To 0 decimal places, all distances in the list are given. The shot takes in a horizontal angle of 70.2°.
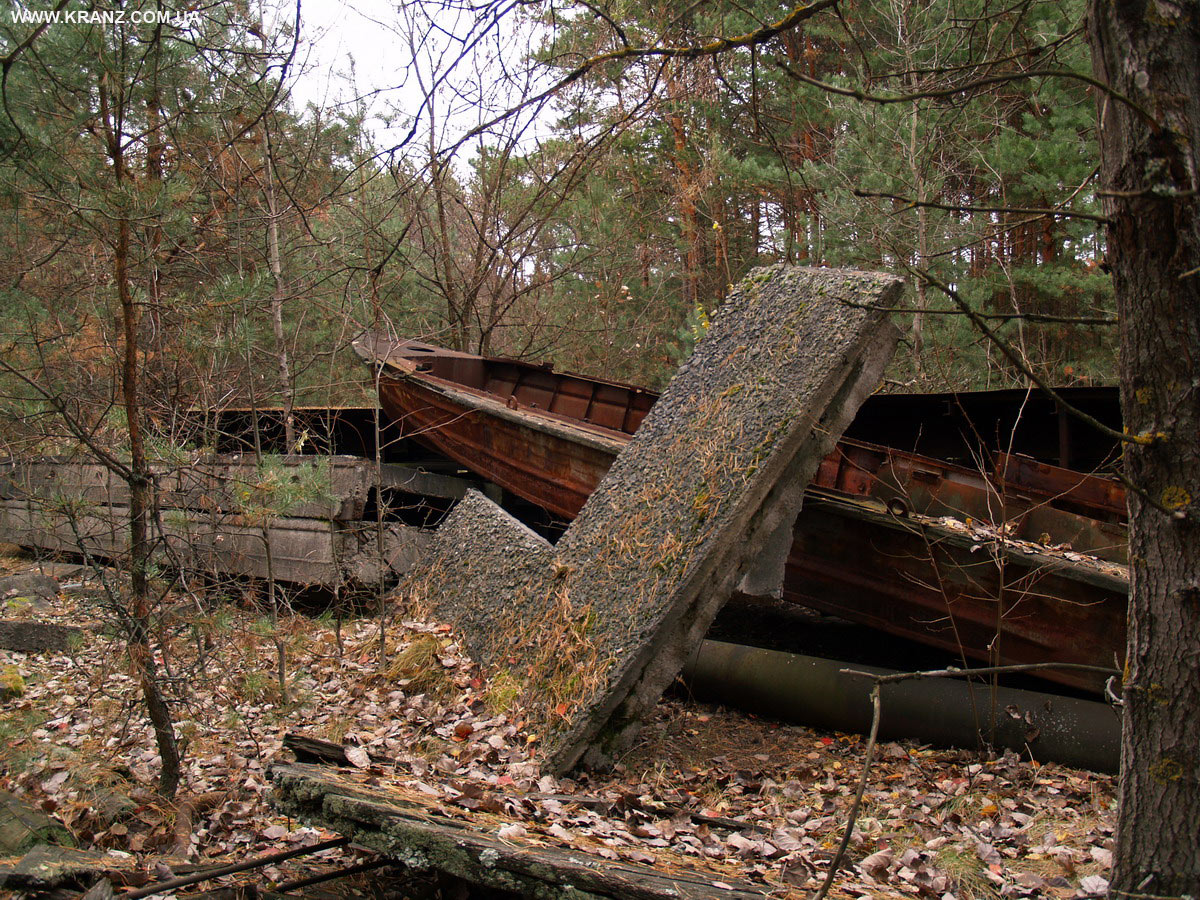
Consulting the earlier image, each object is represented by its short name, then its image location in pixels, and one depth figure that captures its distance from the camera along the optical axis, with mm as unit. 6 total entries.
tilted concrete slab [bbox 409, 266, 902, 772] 4199
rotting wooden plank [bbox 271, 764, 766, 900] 2623
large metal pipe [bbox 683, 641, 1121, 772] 4383
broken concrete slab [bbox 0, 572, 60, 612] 7582
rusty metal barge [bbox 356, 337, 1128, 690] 4684
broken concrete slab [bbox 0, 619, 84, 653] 6336
